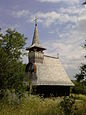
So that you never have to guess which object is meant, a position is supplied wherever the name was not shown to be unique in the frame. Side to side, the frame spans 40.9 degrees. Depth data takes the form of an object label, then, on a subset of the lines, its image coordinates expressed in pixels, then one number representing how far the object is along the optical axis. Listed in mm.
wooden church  17849
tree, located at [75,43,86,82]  6407
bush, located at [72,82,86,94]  21796
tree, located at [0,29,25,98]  8263
